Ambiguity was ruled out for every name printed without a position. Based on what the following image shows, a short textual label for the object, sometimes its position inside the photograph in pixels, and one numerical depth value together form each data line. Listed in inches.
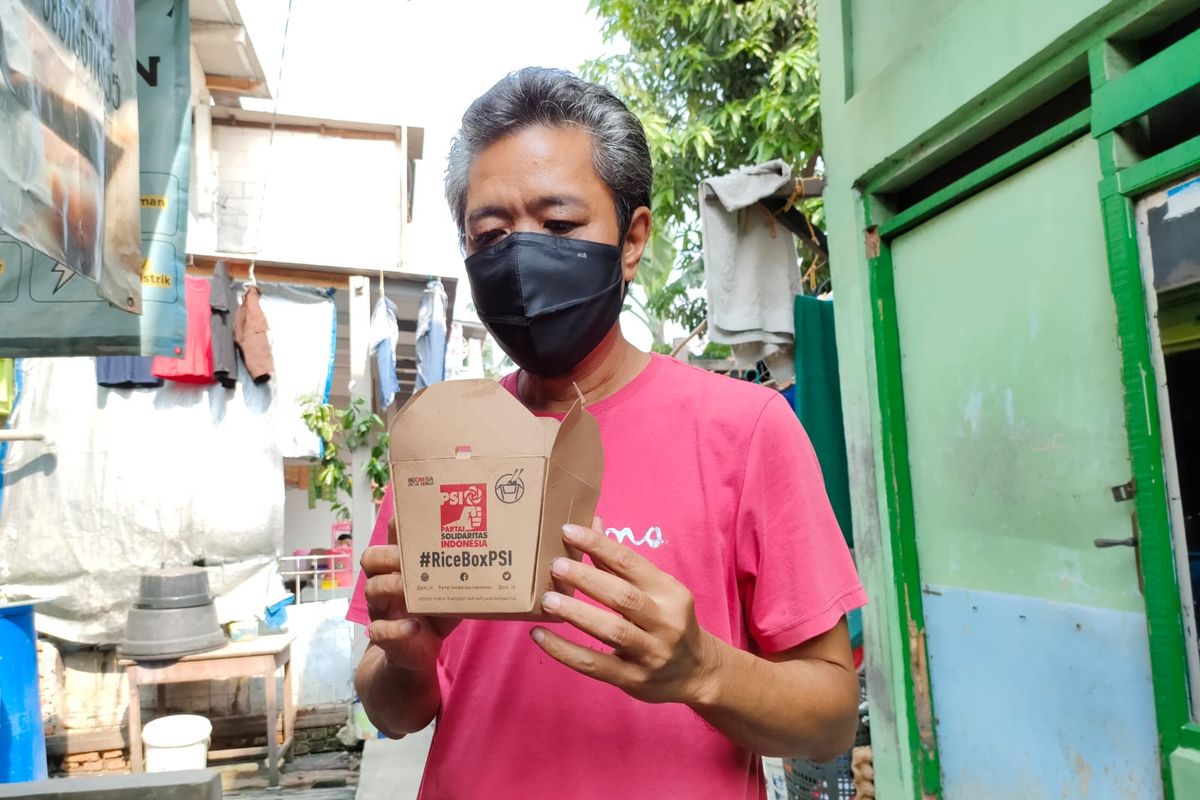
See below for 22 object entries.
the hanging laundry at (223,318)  240.1
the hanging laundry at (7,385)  219.3
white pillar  253.1
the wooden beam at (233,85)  265.9
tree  269.1
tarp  243.4
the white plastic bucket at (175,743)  208.2
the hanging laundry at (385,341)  255.0
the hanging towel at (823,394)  156.6
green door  87.0
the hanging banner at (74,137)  53.4
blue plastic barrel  158.6
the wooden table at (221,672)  217.9
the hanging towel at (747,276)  165.6
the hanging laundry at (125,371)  239.3
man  39.9
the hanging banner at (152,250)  83.0
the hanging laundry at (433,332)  266.4
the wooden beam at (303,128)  273.7
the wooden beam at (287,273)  252.1
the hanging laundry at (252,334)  246.4
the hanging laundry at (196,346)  239.0
